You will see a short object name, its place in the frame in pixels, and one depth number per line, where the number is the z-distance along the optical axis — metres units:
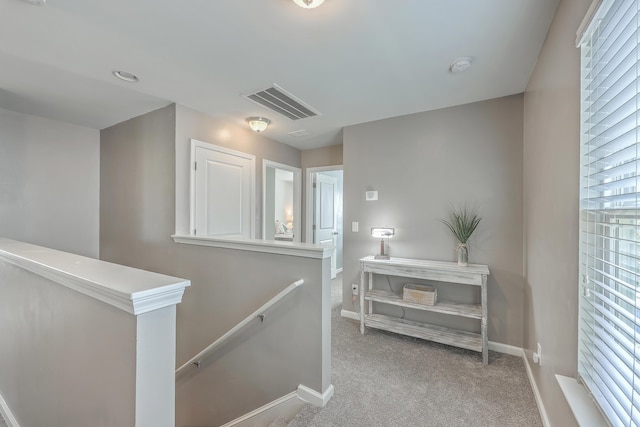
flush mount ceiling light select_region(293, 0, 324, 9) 1.32
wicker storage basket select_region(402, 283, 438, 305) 2.58
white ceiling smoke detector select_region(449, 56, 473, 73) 1.92
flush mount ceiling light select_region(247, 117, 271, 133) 3.08
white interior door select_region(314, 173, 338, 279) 4.73
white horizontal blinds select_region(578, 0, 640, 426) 0.82
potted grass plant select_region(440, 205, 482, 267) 2.57
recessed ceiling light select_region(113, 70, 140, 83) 2.15
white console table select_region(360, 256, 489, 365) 2.36
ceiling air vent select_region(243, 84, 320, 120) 2.46
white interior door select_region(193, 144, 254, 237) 2.99
